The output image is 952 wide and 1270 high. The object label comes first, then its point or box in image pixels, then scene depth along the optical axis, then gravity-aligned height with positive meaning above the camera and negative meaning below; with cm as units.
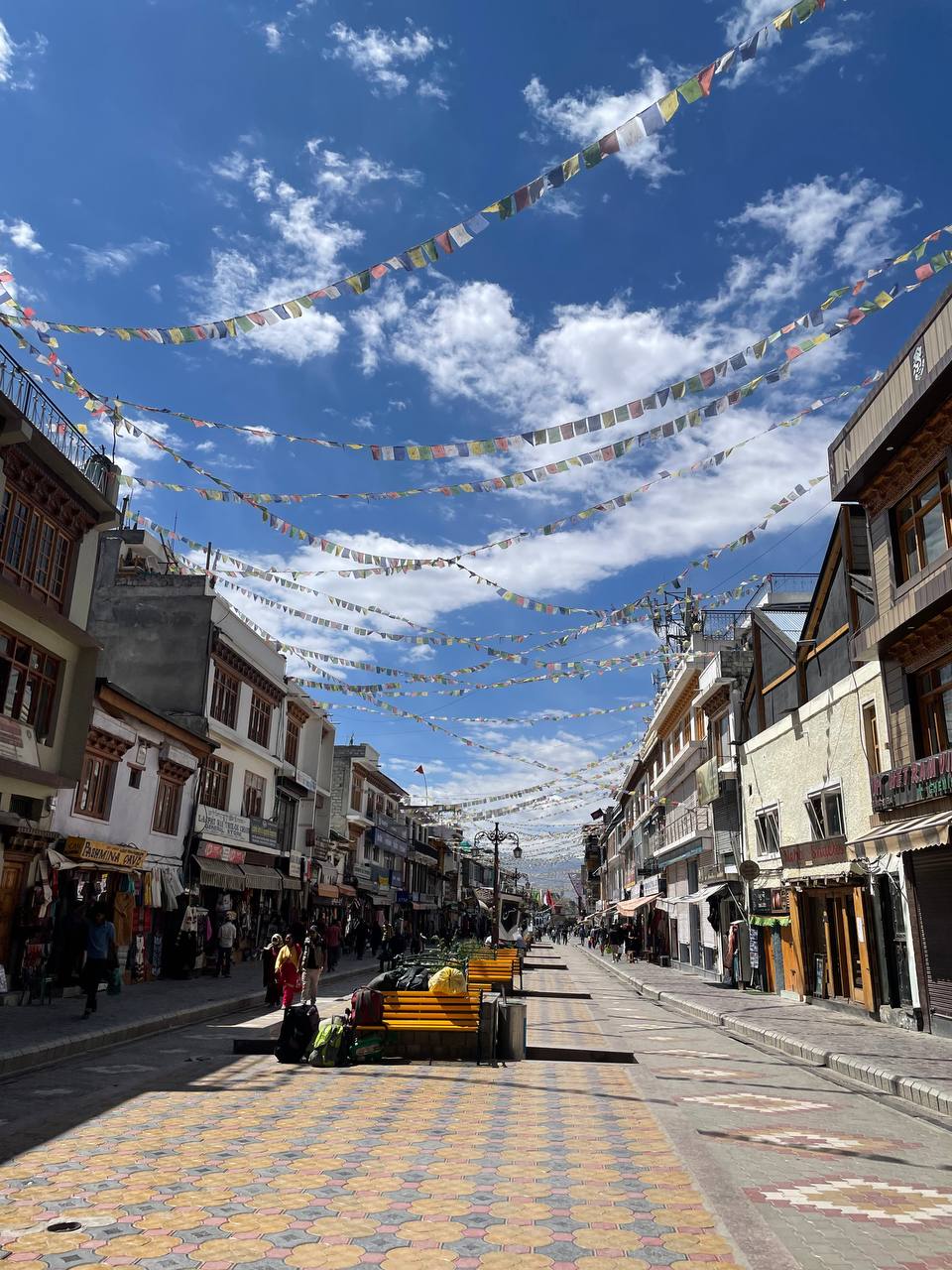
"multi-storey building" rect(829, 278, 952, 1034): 1602 +531
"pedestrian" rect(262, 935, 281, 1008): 1930 -103
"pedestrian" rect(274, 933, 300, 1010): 1638 -77
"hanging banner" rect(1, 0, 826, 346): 804 +701
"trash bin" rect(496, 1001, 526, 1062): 1259 -134
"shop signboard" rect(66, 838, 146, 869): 2030 +145
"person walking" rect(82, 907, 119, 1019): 1545 -49
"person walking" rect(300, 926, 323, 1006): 1748 -79
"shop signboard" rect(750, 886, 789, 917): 2477 +81
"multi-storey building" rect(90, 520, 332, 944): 2995 +739
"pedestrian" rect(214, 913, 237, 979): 2528 -60
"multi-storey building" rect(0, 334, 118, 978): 1808 +579
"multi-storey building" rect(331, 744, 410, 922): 5141 +565
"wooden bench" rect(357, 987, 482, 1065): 1235 -129
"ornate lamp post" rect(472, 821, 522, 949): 5350 +507
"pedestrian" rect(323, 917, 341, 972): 2861 -51
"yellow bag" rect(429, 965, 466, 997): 1296 -72
